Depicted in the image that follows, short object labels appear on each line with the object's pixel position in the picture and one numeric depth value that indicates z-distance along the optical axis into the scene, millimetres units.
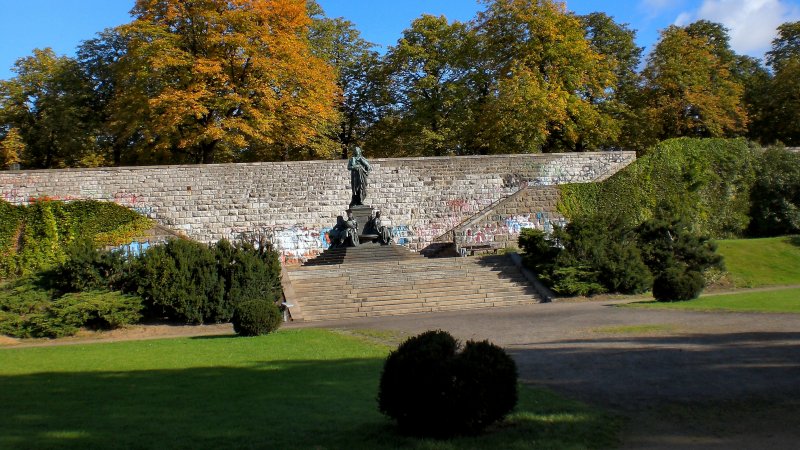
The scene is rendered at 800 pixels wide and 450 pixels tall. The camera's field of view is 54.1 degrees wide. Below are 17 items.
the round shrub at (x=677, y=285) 21484
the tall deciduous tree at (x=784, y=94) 46062
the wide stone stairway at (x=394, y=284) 25031
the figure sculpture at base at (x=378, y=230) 30734
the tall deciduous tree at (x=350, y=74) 48219
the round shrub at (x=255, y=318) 17984
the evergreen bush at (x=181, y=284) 22797
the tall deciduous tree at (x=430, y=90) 44812
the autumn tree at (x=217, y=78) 36344
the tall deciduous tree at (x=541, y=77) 40719
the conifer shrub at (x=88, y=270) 22922
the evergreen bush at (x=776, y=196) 37281
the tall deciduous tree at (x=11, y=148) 39875
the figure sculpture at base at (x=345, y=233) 30281
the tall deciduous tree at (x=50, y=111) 41781
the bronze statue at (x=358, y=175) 31250
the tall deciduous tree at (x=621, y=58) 46403
